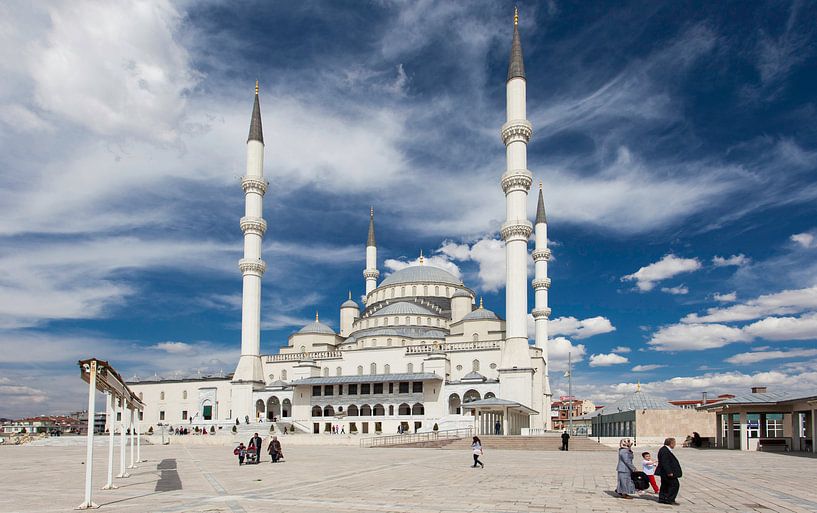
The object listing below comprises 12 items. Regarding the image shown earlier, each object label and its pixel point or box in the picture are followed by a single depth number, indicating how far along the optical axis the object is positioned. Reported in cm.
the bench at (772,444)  3231
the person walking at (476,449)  2102
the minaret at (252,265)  5891
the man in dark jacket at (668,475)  1231
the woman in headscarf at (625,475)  1326
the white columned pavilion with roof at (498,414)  4316
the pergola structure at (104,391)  1242
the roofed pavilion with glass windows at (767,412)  2934
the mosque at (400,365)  5153
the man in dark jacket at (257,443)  2339
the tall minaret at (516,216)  5034
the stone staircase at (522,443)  3511
